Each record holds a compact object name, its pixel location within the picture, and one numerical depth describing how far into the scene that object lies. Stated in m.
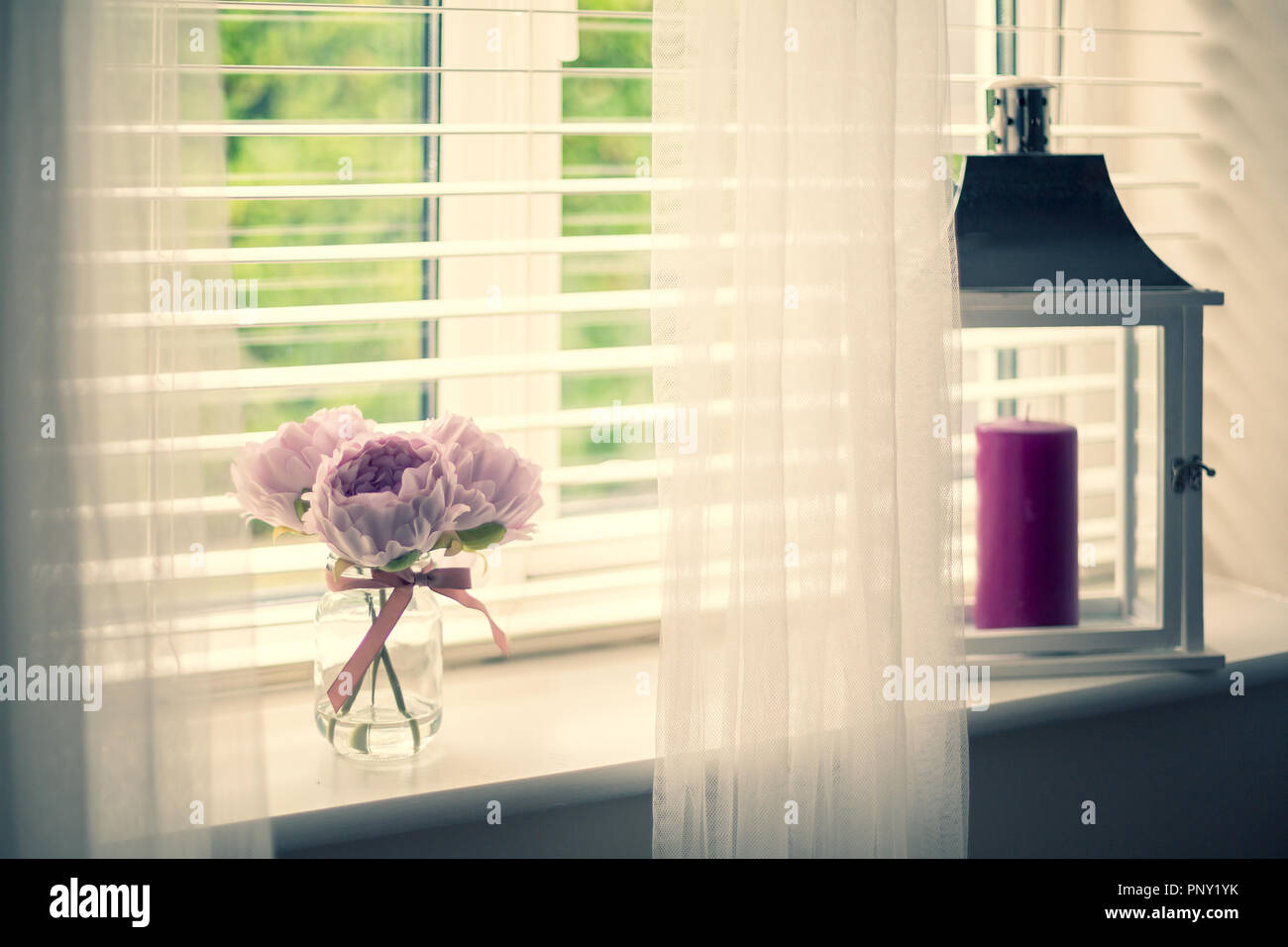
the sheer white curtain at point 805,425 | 0.78
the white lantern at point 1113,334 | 0.91
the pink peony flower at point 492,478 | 0.79
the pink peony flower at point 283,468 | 0.76
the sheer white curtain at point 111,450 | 0.66
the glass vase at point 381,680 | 0.83
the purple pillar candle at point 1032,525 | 0.96
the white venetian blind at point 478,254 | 0.93
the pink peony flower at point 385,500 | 0.74
